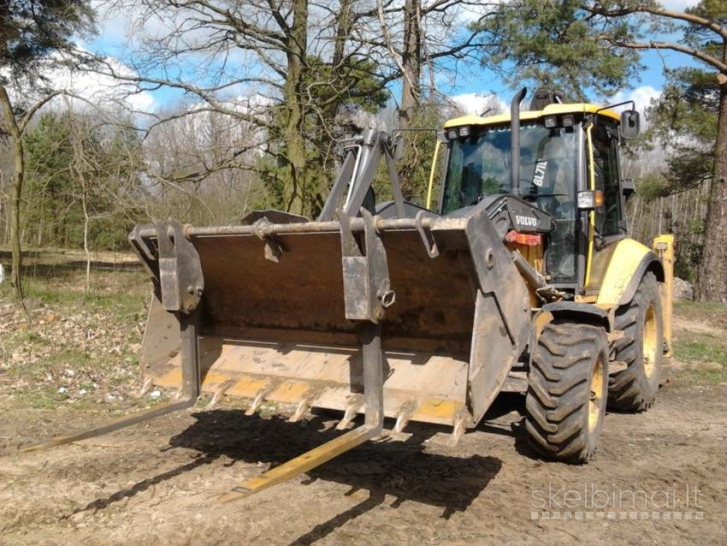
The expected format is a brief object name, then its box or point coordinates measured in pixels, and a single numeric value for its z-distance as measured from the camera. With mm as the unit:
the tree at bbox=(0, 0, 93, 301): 12055
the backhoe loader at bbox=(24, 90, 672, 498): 3688
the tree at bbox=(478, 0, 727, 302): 14078
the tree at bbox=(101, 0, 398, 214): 11219
